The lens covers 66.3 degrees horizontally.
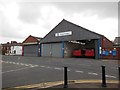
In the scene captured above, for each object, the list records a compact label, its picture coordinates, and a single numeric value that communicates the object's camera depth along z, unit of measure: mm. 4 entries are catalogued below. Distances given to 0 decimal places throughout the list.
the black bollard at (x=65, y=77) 3685
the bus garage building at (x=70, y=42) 16324
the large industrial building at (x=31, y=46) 22233
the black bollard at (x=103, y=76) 3786
